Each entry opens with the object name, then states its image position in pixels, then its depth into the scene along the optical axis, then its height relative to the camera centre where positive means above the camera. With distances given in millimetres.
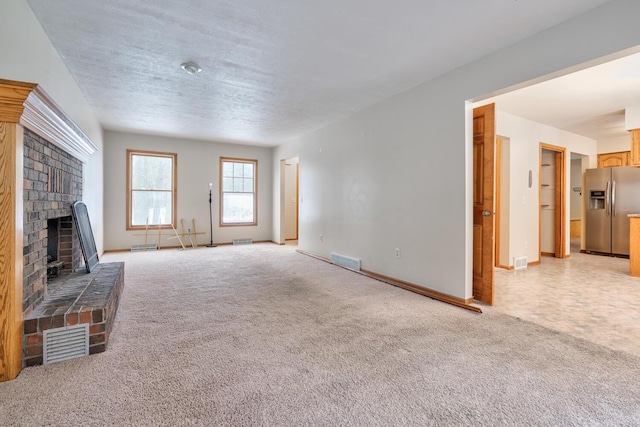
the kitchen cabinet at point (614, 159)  6365 +1212
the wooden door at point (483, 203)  3125 +122
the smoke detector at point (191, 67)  3104 +1548
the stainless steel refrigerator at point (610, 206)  5930 +188
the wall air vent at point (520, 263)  5019 -817
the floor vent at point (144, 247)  6470 -769
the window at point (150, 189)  6500 +525
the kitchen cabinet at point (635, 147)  4523 +1042
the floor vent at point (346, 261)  4747 -794
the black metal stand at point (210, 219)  7255 -151
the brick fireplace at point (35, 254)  1778 -279
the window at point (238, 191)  7508 +556
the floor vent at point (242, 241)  7553 -729
